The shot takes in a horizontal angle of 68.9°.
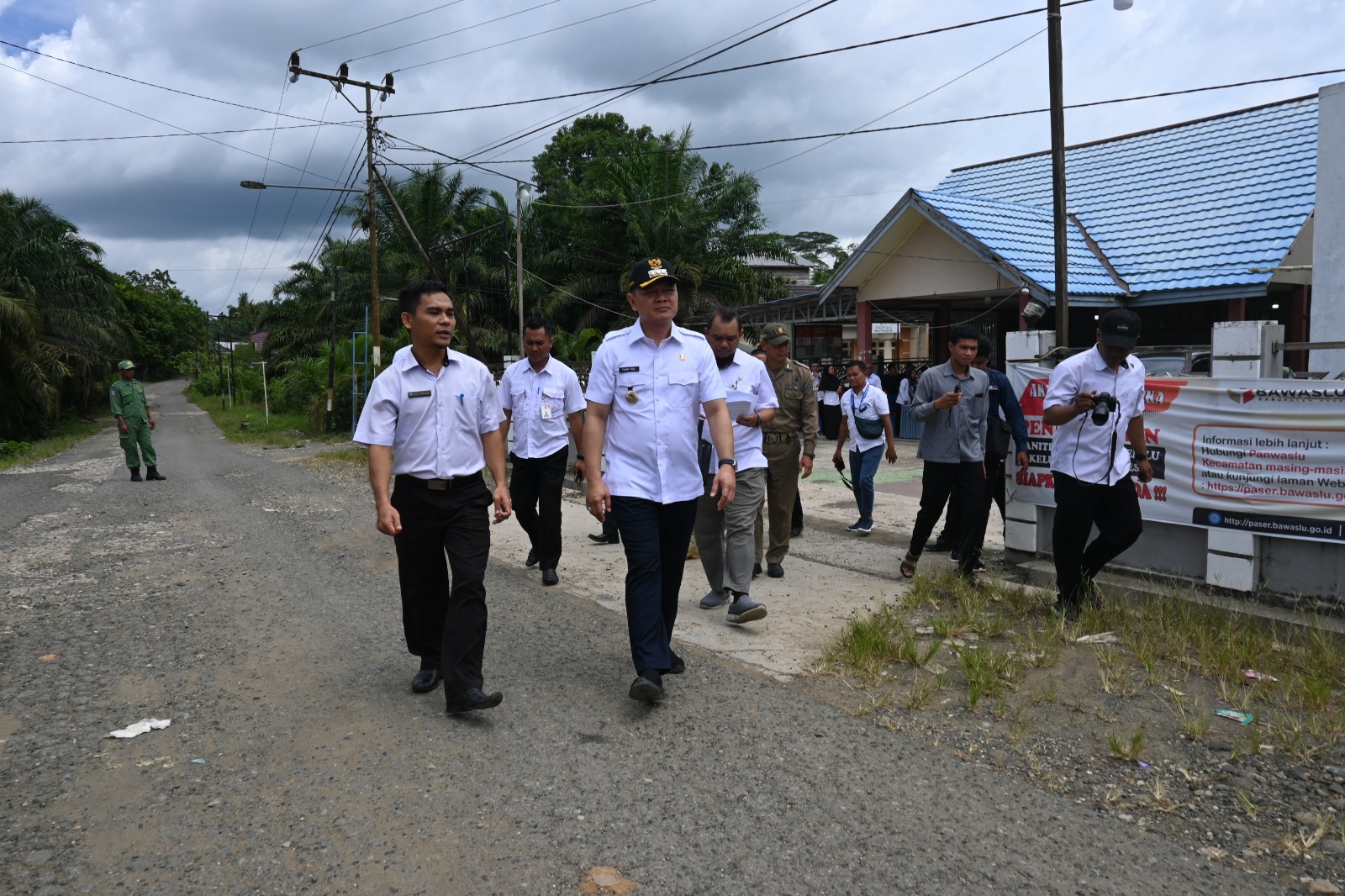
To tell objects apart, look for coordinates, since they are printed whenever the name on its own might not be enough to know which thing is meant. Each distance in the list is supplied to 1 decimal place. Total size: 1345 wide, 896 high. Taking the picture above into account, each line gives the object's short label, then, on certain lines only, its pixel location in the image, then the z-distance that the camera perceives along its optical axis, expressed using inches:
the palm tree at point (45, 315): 1066.7
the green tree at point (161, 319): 2647.6
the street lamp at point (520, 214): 925.2
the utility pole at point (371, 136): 839.1
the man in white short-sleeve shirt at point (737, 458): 227.1
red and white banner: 210.2
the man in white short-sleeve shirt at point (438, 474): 160.9
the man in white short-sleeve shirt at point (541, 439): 280.2
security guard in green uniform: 559.5
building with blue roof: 549.3
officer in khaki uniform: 272.7
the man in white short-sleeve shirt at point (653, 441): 169.3
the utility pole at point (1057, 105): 462.0
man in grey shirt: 255.4
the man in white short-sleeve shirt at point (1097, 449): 207.9
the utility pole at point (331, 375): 1099.9
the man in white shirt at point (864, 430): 344.5
